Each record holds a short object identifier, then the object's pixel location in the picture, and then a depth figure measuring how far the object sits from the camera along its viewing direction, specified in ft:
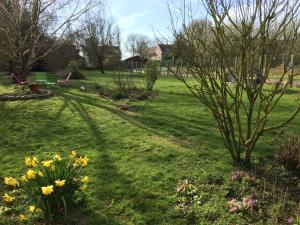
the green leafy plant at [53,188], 8.11
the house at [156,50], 180.15
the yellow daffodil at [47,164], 8.20
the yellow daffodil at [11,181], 7.88
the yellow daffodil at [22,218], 8.08
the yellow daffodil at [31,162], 8.47
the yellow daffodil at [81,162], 8.77
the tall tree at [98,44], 87.23
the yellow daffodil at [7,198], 7.75
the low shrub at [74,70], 55.16
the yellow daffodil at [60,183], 7.57
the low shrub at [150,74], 35.47
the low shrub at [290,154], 11.04
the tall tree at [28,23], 35.93
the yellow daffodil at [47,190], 7.19
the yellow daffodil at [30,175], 7.72
